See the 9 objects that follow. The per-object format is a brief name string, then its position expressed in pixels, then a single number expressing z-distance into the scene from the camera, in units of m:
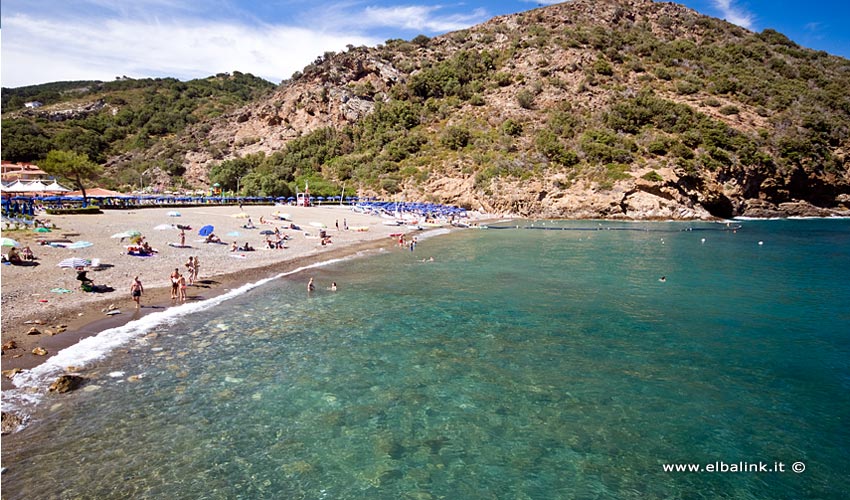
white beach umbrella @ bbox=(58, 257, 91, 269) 20.67
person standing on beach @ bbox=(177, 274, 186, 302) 19.81
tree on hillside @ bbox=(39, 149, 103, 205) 43.75
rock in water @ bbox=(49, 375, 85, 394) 11.15
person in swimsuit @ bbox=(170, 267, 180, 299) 19.73
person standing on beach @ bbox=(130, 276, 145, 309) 18.03
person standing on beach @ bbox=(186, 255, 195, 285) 23.11
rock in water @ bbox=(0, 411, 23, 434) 9.40
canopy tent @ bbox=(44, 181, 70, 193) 41.06
